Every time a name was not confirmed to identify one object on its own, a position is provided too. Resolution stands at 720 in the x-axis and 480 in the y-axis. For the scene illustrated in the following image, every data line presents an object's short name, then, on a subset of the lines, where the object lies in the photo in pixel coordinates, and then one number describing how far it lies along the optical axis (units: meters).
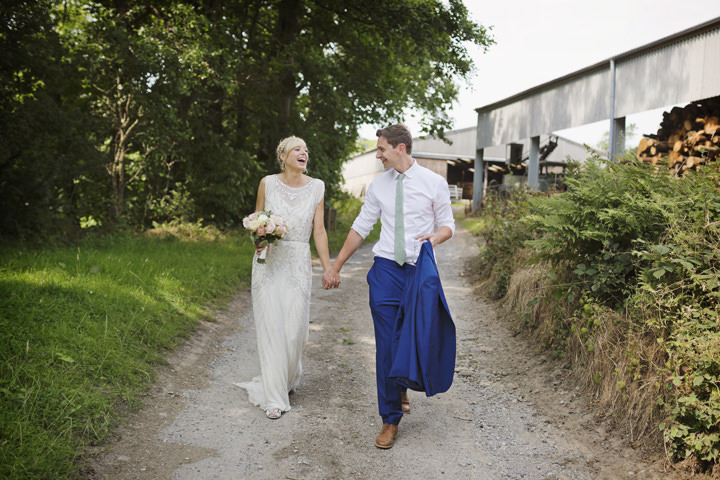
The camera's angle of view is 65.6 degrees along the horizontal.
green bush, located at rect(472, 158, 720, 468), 3.77
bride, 5.23
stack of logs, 9.48
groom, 4.49
